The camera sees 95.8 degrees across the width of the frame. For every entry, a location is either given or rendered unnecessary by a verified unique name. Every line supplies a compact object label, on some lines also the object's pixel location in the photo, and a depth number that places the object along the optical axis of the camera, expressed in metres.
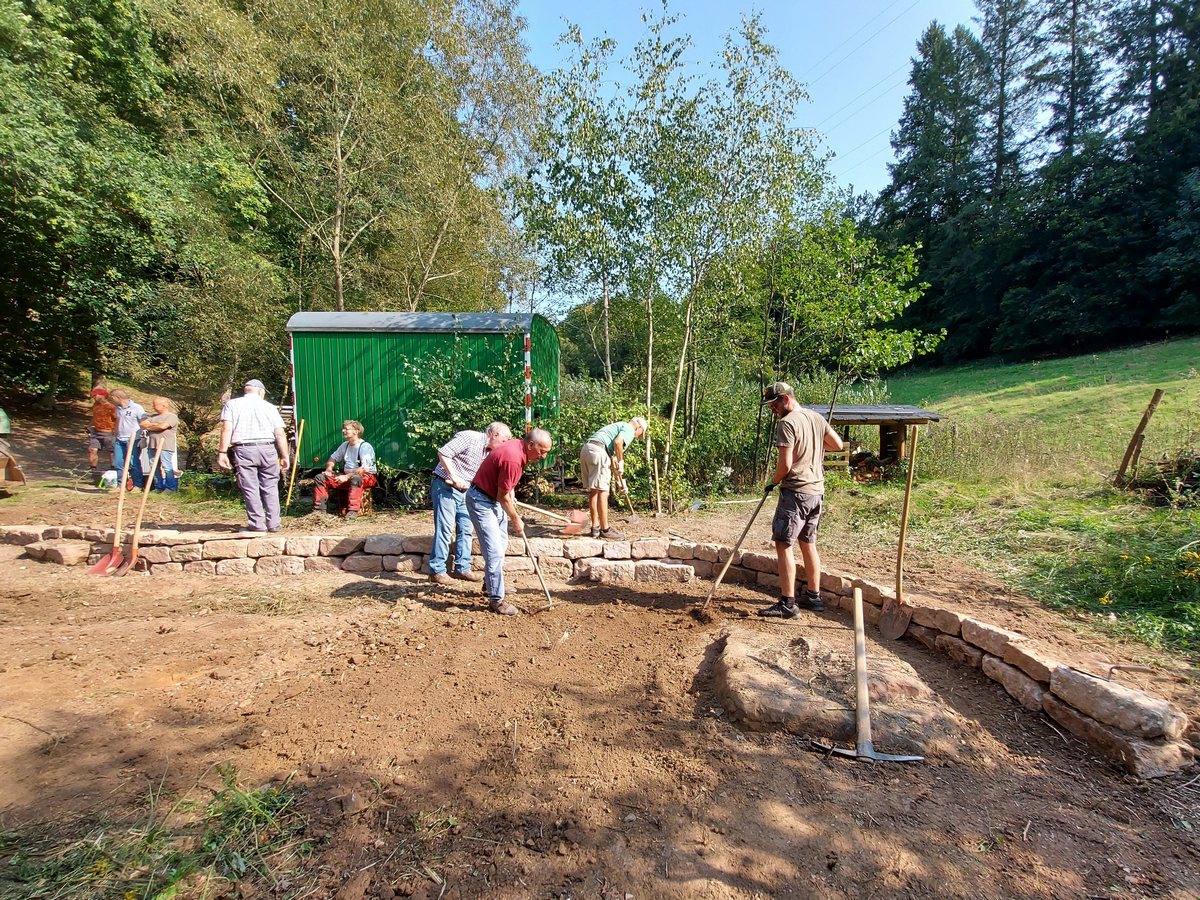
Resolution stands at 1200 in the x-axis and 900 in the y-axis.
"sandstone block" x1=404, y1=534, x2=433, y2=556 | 5.30
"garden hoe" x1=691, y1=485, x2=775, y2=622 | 4.20
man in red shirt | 4.35
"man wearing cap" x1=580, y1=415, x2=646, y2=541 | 6.21
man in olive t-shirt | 4.12
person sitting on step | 6.91
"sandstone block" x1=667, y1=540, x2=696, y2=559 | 5.19
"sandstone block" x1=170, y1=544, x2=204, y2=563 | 5.34
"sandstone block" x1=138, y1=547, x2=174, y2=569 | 5.34
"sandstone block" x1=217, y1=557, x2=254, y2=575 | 5.31
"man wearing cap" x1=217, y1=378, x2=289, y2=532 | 5.59
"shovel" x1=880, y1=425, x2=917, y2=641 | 3.79
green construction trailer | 7.66
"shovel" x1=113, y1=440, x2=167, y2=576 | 5.20
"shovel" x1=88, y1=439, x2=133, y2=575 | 5.16
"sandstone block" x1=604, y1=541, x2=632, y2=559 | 5.21
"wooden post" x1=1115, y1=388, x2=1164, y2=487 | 6.85
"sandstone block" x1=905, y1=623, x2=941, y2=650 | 3.65
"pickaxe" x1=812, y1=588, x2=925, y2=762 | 2.57
